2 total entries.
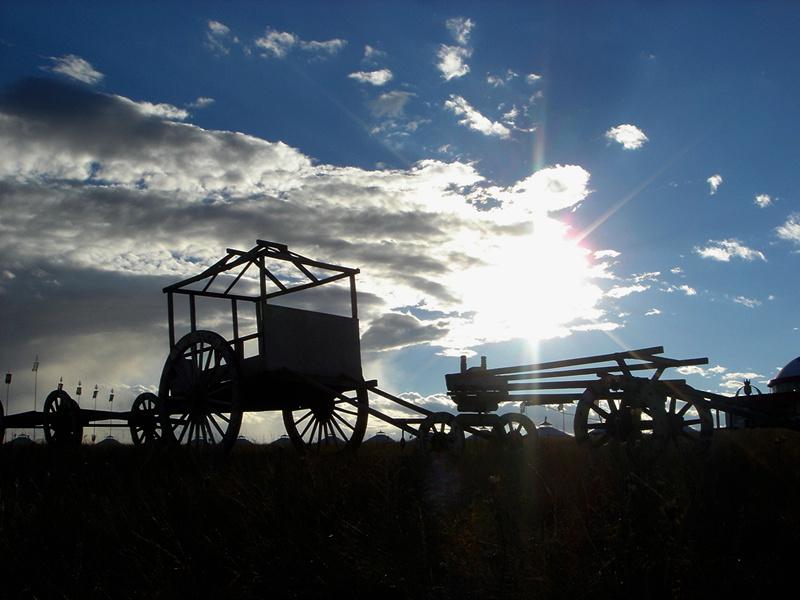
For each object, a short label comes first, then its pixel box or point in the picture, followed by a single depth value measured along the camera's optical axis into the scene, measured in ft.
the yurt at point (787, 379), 99.01
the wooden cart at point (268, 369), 33.35
